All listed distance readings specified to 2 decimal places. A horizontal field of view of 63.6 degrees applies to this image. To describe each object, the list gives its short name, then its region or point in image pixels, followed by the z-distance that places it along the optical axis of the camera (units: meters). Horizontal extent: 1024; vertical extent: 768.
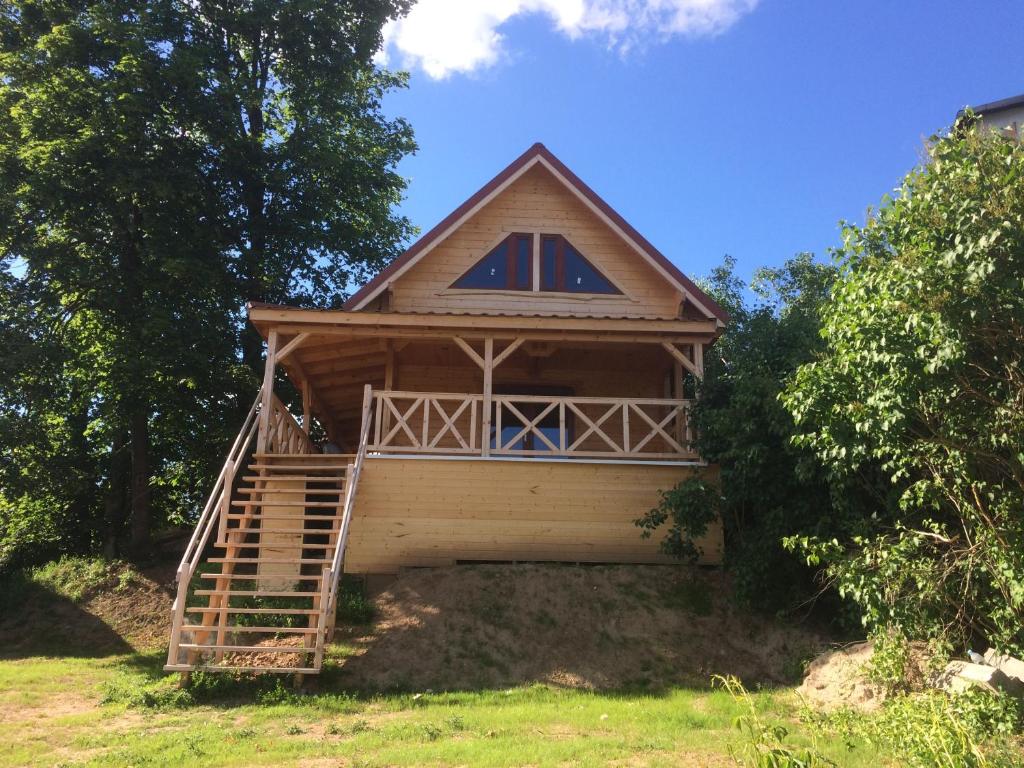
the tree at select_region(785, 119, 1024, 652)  6.20
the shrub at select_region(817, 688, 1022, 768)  4.92
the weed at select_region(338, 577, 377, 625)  11.05
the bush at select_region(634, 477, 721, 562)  11.35
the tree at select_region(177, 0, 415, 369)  19.74
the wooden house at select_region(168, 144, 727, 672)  12.47
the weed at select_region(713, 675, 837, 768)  4.18
